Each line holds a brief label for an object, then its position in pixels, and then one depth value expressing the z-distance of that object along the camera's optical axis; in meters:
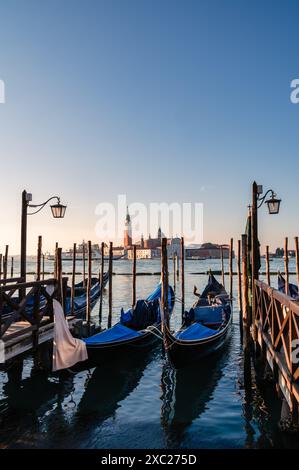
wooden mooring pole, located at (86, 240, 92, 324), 11.87
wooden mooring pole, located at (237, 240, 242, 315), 12.76
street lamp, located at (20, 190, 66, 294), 8.47
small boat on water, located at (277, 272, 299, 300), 13.83
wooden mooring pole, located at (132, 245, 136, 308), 14.05
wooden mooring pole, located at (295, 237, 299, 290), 13.70
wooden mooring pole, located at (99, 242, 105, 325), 15.80
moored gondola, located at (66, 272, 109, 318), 15.03
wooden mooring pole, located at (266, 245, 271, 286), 13.99
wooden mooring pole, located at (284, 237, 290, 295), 14.54
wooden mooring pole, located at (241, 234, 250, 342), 7.85
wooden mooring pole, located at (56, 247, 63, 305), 8.08
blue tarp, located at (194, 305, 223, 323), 11.21
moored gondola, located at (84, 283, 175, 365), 7.99
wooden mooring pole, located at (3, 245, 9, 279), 17.53
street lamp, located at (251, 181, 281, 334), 8.84
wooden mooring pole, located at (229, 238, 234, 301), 15.84
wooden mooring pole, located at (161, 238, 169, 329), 8.07
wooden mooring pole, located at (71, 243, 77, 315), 13.26
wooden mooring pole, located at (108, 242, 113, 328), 13.16
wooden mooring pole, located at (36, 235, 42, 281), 14.17
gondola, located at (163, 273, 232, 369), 7.58
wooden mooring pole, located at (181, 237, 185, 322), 16.55
